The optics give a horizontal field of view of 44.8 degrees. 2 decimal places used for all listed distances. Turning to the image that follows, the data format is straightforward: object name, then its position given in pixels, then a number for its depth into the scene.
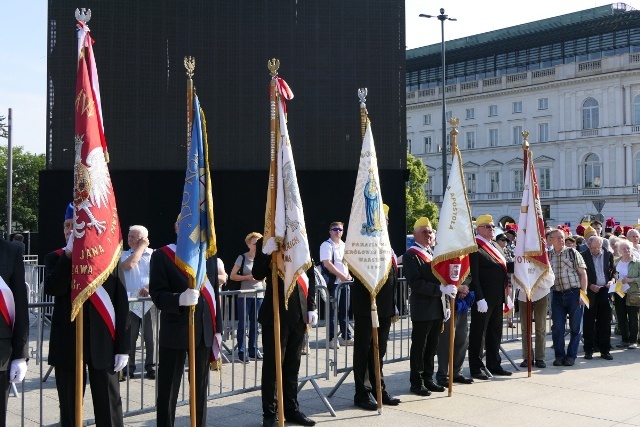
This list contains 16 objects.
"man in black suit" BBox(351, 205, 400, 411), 8.13
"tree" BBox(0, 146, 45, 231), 52.16
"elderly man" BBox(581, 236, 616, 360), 11.45
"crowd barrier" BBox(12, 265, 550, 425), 7.77
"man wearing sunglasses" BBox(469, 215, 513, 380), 9.74
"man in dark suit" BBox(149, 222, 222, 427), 6.37
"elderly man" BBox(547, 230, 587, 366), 10.86
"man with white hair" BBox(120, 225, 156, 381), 8.95
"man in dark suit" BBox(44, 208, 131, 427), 5.66
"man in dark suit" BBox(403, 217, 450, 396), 8.69
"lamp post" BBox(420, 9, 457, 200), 27.17
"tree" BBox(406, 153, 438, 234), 51.04
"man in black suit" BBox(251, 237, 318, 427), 7.18
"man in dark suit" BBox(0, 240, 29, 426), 5.14
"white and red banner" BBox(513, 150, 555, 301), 10.30
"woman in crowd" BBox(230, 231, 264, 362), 10.62
